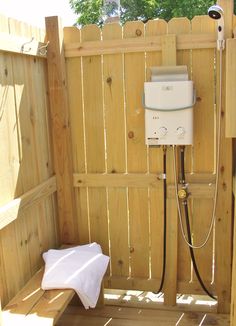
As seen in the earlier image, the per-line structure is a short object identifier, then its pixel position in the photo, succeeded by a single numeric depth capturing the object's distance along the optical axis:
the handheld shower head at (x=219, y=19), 2.06
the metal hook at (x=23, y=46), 2.11
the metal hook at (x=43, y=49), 2.38
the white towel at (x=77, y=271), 2.10
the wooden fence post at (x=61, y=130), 2.47
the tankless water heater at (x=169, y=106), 2.25
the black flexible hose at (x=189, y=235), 2.43
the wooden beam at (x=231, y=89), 1.77
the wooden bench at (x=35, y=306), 1.83
